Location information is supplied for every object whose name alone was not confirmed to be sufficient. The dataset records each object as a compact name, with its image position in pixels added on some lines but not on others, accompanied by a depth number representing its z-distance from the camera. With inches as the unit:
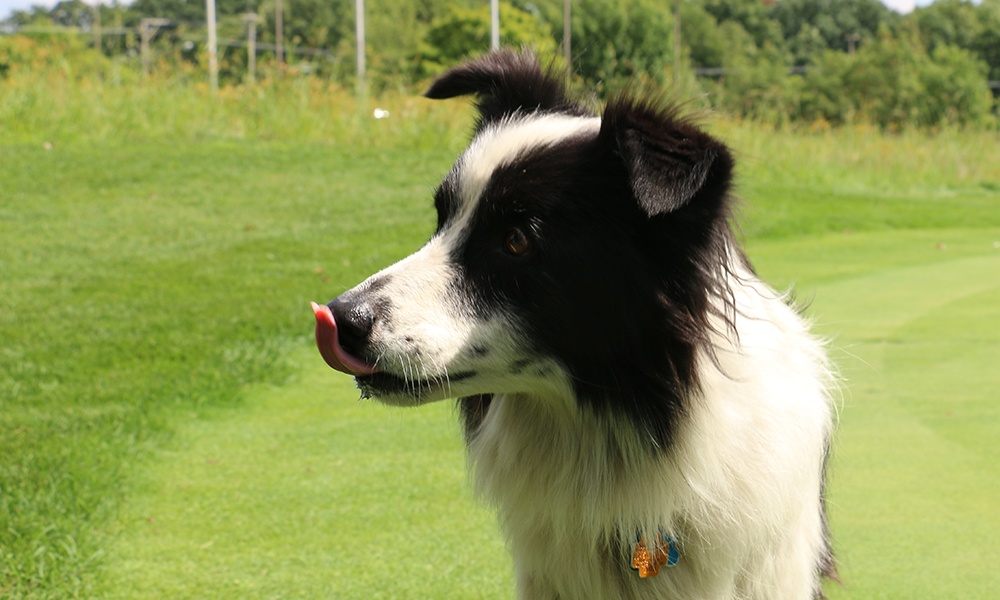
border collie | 87.8
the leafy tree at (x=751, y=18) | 3238.2
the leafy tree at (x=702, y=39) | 2815.0
